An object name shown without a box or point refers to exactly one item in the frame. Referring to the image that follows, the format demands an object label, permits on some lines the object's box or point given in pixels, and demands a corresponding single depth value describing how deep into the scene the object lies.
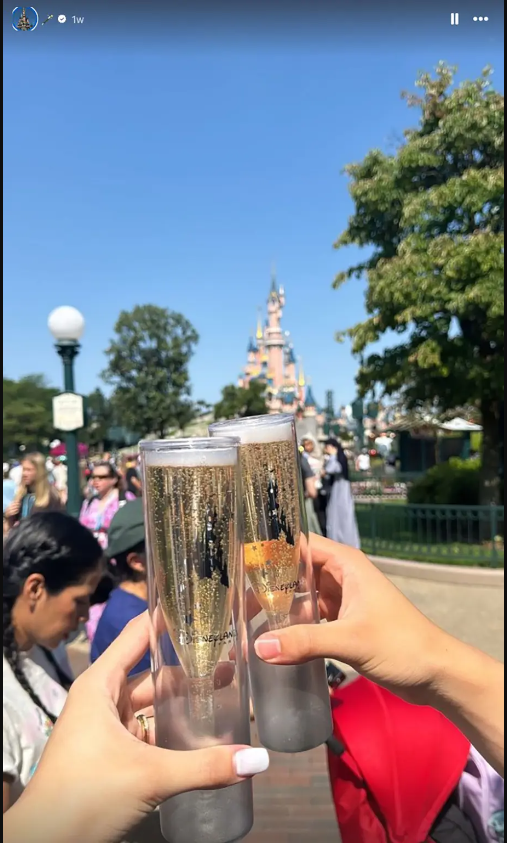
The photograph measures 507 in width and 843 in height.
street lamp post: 6.34
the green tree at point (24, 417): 47.59
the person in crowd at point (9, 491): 5.95
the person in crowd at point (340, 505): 7.29
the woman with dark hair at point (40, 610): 1.71
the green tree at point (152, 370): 35.19
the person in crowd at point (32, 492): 5.55
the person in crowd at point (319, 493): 8.63
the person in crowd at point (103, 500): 5.41
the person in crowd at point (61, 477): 10.59
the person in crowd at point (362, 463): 20.27
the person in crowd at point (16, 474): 7.07
